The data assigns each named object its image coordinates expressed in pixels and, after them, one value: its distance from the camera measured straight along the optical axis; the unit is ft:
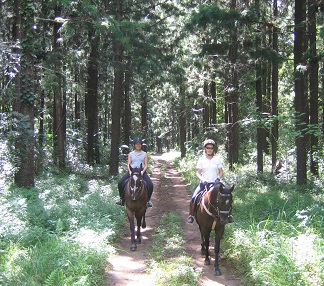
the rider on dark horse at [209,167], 24.76
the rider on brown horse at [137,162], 30.89
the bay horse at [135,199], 27.81
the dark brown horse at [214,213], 20.93
